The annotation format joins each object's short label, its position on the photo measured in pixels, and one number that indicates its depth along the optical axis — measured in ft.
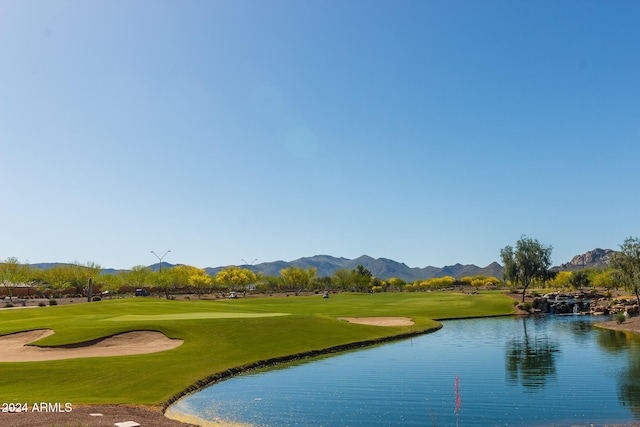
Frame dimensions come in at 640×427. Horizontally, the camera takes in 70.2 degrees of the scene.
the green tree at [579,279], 598.34
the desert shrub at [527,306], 307.78
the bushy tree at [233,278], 636.48
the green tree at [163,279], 533.55
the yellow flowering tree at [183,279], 611.88
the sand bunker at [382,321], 224.12
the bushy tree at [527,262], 367.04
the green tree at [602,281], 491.31
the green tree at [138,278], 600.27
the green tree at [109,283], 571.48
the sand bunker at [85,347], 118.21
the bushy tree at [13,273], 497.46
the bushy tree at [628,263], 238.09
